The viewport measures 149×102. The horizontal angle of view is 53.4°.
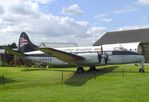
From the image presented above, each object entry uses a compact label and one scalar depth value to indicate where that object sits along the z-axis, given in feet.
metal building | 98.47
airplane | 50.93
